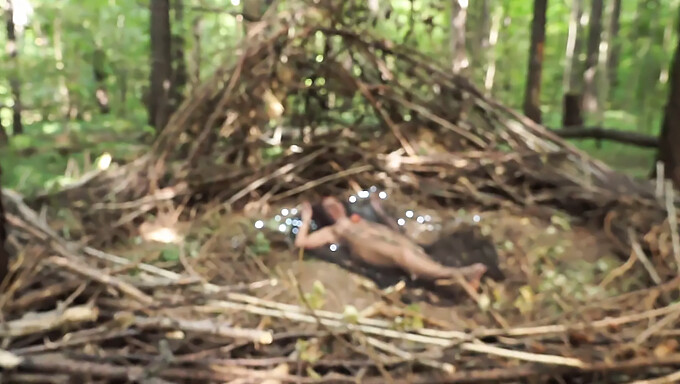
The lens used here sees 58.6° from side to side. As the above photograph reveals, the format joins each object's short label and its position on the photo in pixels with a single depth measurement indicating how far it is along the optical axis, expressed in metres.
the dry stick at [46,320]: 1.98
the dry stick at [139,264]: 2.40
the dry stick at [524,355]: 1.90
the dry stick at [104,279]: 2.17
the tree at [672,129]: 3.66
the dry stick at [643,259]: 2.53
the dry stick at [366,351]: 1.88
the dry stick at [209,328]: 2.00
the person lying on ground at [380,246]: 2.55
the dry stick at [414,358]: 1.90
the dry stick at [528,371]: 1.86
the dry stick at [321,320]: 2.04
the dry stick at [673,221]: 2.56
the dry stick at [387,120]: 3.47
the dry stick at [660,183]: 3.05
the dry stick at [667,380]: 1.87
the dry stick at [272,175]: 3.24
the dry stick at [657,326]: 2.04
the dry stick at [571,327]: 2.04
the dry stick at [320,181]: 3.30
